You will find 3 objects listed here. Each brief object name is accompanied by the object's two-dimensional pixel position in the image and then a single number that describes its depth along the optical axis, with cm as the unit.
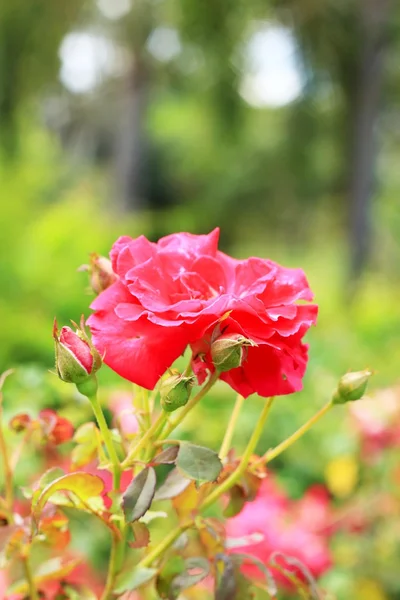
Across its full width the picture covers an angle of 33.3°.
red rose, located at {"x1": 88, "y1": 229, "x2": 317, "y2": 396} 29
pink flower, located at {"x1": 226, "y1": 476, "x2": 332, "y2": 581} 69
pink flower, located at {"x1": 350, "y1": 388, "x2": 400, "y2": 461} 87
